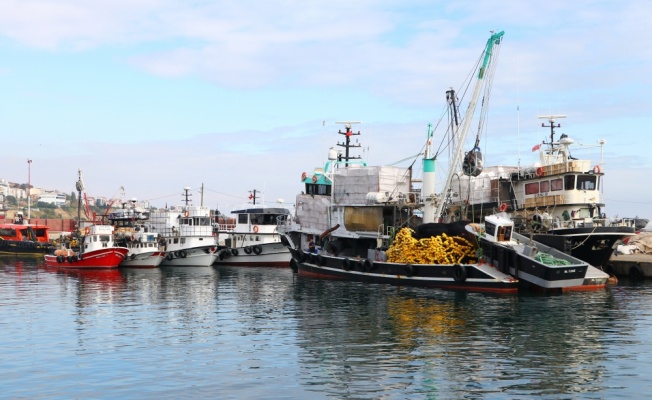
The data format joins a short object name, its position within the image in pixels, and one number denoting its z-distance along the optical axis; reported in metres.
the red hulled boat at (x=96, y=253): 72.88
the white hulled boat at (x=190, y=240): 77.44
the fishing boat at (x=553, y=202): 49.34
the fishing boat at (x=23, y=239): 106.05
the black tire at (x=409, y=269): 48.75
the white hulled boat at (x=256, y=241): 77.54
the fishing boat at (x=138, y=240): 76.06
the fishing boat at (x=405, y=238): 44.56
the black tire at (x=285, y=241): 67.51
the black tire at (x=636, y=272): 56.53
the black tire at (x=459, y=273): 45.50
